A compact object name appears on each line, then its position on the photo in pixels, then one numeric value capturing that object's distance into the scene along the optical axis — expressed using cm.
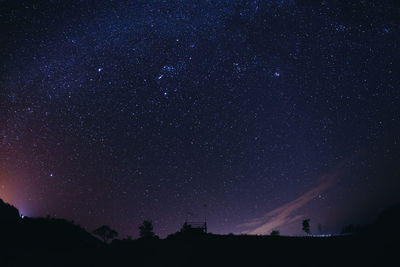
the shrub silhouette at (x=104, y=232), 7031
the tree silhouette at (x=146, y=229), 6439
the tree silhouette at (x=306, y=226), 6600
